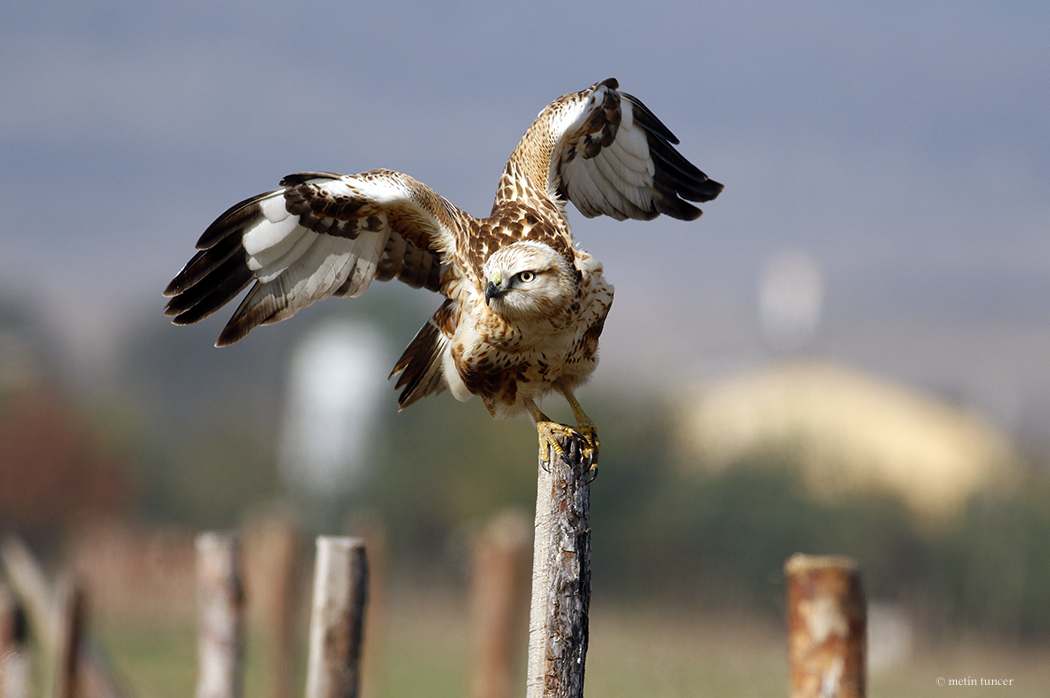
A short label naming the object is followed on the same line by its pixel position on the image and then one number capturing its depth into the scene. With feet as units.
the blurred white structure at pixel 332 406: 199.21
